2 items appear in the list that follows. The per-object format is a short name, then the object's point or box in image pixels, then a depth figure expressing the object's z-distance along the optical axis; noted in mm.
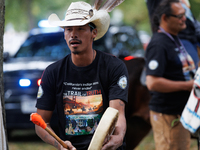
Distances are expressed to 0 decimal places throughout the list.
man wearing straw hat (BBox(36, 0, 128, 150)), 5680
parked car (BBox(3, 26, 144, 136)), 13070
